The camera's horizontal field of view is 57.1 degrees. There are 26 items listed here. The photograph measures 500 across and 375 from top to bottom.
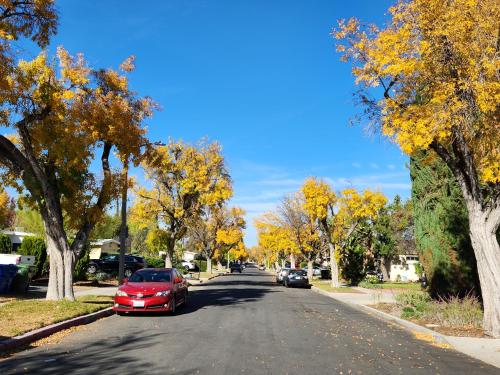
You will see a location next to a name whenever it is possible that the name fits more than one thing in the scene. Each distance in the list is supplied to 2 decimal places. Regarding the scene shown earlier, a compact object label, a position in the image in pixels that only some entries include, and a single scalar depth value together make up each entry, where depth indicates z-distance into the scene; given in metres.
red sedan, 13.66
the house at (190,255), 93.53
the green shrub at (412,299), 15.42
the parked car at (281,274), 35.81
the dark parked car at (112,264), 34.49
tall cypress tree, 16.09
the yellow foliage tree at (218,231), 55.14
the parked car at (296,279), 33.91
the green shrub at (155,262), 47.56
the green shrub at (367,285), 32.58
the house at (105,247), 44.11
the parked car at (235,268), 71.94
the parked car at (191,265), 61.53
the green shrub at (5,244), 28.38
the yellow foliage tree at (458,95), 10.29
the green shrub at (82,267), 26.92
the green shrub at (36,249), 25.88
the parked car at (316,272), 56.28
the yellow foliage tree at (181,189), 29.02
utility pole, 18.84
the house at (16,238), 42.59
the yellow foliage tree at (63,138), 13.84
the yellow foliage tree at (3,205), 35.50
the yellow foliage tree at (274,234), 42.38
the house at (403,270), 53.16
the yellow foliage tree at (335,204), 30.72
